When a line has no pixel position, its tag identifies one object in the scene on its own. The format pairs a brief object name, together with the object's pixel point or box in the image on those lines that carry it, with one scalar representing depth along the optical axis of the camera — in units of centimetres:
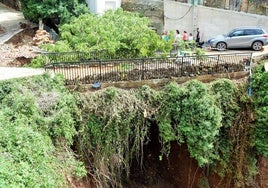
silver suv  1705
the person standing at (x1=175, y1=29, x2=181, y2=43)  1734
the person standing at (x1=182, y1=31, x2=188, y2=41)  1908
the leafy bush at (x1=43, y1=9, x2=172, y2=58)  1484
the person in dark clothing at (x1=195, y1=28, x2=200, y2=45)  1977
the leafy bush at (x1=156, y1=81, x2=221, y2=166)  1177
